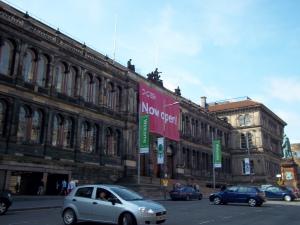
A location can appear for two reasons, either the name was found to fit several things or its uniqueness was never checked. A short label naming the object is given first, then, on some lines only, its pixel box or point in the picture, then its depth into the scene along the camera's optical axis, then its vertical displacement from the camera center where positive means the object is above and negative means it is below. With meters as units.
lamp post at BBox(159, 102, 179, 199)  47.81 +3.16
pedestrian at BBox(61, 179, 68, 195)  33.69 +0.31
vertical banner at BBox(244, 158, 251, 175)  64.38 +4.69
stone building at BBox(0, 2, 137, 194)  31.23 +7.56
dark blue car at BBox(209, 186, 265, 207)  28.48 -0.17
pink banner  46.35 +10.42
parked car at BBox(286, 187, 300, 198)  42.84 +0.21
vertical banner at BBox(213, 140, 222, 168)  55.75 +6.24
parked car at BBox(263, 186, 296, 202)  38.47 +0.14
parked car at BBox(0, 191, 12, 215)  18.69 -0.57
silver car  12.98 -0.56
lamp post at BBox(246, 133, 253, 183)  74.45 +8.82
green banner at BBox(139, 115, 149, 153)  39.66 +6.18
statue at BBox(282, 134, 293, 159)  57.93 +6.89
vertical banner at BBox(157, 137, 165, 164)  39.84 +4.48
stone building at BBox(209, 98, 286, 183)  77.56 +11.45
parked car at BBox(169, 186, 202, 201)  36.66 -0.05
